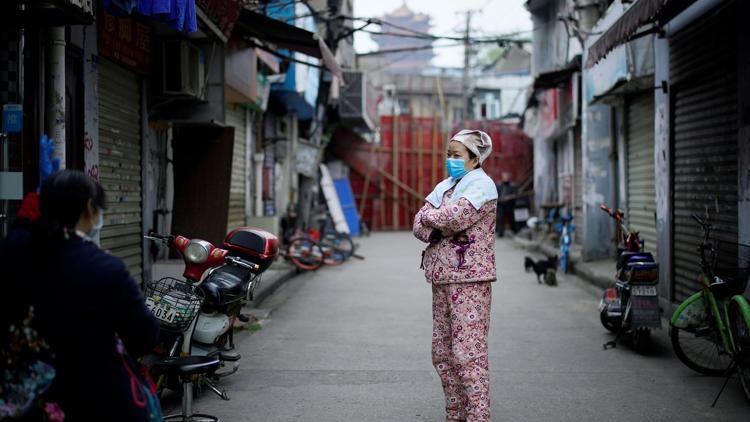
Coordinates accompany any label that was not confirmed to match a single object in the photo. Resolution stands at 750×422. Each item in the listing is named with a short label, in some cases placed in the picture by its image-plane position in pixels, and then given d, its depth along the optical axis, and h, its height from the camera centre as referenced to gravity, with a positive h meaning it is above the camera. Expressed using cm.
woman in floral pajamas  445 -44
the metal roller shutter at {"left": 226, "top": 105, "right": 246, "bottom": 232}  1494 +41
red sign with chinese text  773 +159
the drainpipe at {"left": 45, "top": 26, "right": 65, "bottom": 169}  550 +72
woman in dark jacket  258 -34
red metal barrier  2977 +114
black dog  1277 -126
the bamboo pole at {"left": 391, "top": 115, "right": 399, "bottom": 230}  3002 +108
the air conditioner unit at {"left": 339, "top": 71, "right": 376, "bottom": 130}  2420 +290
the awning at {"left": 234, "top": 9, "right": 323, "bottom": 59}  953 +198
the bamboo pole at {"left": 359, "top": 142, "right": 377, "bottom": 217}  2969 +26
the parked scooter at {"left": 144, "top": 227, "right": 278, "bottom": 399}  498 -66
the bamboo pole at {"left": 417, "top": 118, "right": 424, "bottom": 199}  3023 +105
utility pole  3313 +533
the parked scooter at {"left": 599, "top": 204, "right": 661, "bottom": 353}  699 -92
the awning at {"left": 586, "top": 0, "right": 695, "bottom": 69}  649 +152
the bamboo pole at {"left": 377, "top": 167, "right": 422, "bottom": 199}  2991 +36
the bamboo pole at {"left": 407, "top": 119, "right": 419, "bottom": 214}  3022 +101
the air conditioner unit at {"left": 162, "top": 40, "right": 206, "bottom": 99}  912 +144
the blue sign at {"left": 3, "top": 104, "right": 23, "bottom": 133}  510 +48
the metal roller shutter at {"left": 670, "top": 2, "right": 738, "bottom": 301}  772 +62
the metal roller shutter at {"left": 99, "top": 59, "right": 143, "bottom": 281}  805 +35
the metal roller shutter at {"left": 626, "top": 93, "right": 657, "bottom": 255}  1228 +40
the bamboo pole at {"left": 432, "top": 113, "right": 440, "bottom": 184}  3027 +182
